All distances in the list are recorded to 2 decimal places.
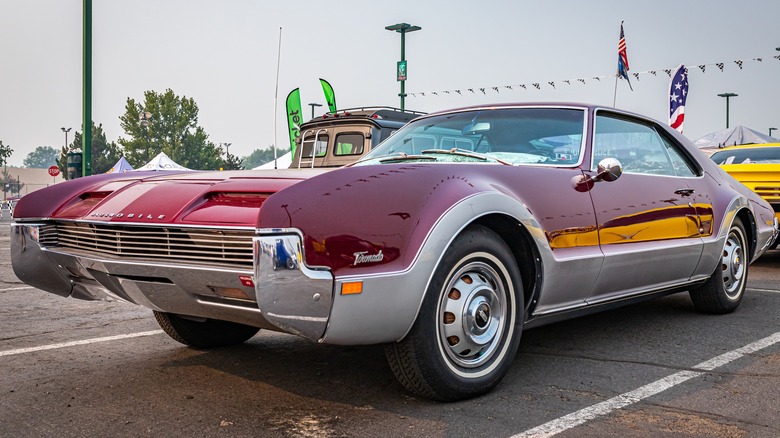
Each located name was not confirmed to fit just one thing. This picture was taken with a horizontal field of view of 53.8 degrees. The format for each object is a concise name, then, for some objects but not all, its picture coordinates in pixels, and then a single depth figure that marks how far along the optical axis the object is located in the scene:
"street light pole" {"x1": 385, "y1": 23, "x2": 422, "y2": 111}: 24.09
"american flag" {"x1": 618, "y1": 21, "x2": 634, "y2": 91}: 18.16
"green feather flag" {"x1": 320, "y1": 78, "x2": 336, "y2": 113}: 22.31
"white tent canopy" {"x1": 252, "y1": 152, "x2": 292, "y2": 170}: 22.39
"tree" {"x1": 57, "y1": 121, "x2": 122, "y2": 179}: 85.44
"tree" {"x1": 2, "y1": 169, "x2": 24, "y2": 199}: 97.36
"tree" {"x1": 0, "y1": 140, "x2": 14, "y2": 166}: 75.88
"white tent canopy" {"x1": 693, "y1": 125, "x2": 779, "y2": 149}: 22.78
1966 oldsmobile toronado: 2.89
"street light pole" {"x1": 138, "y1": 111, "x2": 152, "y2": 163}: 83.75
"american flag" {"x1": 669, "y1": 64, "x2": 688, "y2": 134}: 17.53
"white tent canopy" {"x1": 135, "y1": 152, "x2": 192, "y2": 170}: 29.48
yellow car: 8.66
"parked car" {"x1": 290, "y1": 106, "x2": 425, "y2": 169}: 11.80
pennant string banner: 18.58
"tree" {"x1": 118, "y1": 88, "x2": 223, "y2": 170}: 87.06
